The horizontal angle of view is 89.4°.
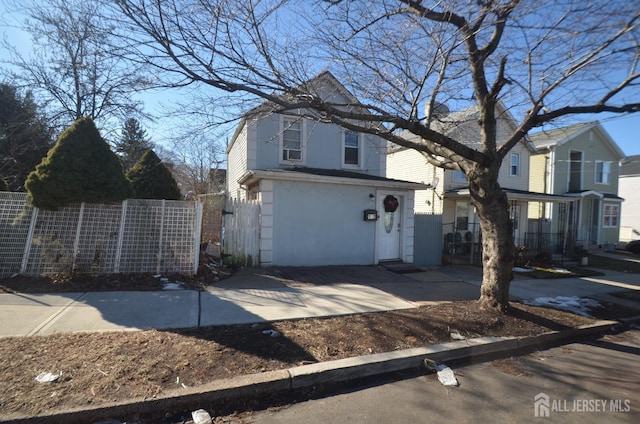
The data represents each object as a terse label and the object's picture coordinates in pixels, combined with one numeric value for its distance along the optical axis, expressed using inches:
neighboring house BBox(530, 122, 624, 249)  726.5
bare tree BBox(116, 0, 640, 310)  201.8
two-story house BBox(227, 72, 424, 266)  356.2
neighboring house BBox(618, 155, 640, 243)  1072.2
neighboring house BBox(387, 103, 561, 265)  449.4
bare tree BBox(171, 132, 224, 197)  887.7
